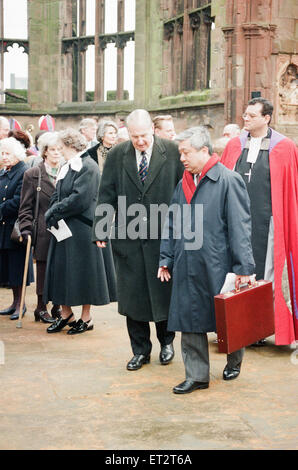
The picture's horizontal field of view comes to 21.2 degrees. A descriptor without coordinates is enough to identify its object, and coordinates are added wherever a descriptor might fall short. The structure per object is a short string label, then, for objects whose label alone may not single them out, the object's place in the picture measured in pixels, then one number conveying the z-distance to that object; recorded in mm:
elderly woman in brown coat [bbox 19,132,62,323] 7727
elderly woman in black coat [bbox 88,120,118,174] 9330
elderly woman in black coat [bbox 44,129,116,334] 7129
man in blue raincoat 5289
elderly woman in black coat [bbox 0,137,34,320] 8023
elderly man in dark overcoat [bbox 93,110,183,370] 5895
